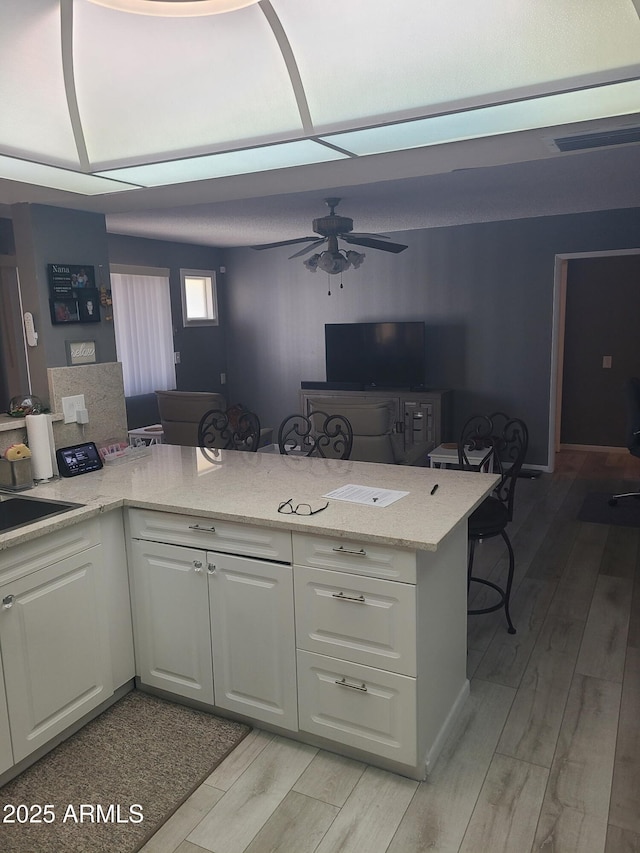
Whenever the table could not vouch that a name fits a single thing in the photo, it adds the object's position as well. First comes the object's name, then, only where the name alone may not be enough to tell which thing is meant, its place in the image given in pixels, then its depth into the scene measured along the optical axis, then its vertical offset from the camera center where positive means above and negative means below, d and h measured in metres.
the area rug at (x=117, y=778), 1.99 -1.52
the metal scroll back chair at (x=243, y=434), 4.01 -0.64
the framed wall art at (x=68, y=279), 3.07 +0.30
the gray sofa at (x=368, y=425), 4.61 -0.68
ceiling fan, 5.13 +0.74
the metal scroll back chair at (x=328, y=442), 3.57 -0.65
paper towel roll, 2.84 -0.46
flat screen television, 6.91 -0.25
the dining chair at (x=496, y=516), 2.99 -0.91
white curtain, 6.74 +0.07
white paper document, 2.39 -0.63
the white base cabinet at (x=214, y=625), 2.31 -1.10
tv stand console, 6.66 -0.89
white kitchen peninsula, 2.09 -0.95
